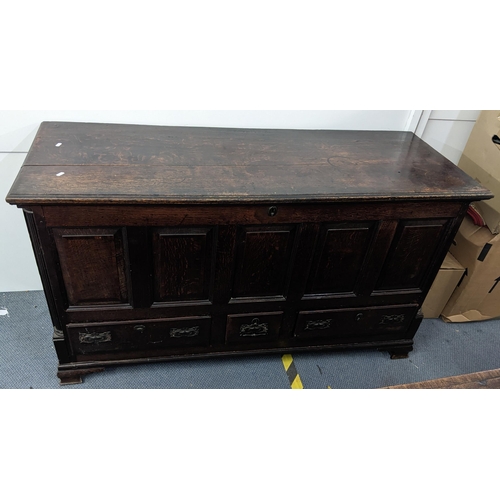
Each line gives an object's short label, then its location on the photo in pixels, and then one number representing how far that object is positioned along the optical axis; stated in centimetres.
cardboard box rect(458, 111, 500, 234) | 199
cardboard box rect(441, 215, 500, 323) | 208
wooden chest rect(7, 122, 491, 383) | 142
